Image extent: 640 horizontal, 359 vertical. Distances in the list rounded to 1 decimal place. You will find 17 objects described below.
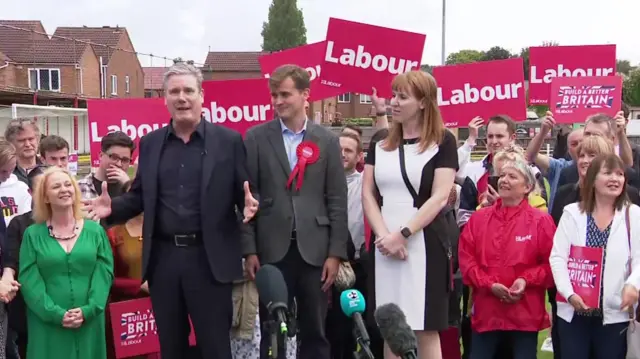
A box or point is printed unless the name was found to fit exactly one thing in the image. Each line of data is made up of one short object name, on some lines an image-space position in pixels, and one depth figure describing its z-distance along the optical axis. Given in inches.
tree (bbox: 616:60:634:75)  3775.8
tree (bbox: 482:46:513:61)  3976.4
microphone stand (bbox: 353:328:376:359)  105.5
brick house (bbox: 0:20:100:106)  1869.1
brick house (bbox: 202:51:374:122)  2647.6
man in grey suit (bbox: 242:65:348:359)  182.1
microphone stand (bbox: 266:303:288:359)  103.0
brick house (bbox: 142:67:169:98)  2623.0
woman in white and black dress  180.2
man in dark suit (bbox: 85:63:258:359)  171.3
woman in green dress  192.2
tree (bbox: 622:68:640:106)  2615.7
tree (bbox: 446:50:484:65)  4218.5
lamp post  1169.6
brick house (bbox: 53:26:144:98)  2220.7
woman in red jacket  196.2
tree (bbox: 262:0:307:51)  3393.2
